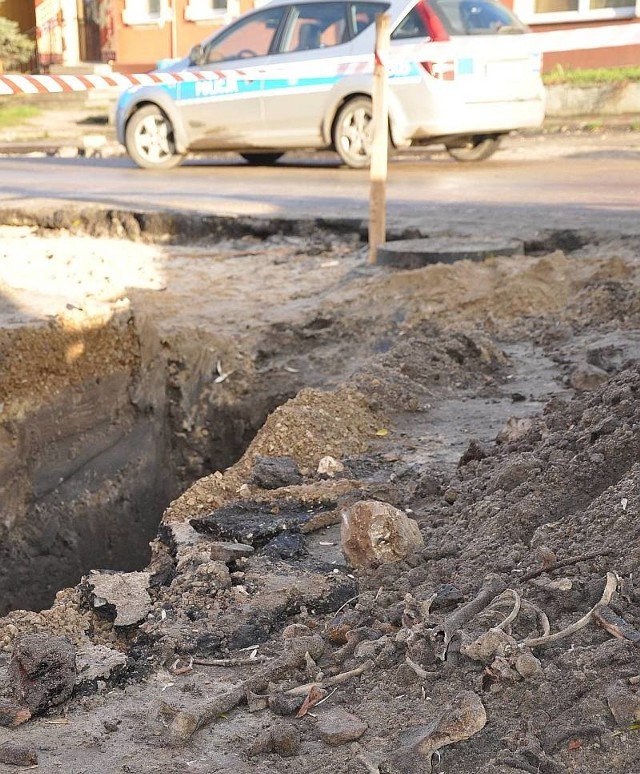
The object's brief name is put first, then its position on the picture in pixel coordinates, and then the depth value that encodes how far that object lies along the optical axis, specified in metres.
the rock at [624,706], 4.62
